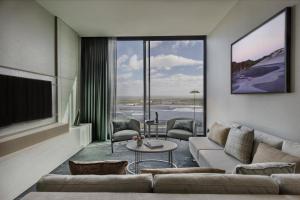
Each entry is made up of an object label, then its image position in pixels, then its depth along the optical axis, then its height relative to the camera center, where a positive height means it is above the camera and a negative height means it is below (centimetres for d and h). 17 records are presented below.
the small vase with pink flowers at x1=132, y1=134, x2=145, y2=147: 230 -67
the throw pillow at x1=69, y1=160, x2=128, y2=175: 104 -49
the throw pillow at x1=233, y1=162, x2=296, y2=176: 101 -49
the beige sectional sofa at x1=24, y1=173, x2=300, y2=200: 83 -53
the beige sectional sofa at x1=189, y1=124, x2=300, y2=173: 143 -76
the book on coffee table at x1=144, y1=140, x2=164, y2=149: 222 -72
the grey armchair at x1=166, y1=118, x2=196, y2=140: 312 -68
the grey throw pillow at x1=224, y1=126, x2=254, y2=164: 172 -56
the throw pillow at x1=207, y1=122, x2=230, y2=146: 226 -57
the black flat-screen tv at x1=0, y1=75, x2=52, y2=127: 183 -1
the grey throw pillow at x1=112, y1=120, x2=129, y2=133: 331 -61
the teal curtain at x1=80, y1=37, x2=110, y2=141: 383 +36
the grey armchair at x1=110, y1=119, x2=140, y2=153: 306 -70
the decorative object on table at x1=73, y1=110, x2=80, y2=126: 339 -51
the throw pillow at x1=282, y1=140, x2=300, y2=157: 126 -45
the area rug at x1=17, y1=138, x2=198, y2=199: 251 -113
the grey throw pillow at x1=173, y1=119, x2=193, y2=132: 332 -59
